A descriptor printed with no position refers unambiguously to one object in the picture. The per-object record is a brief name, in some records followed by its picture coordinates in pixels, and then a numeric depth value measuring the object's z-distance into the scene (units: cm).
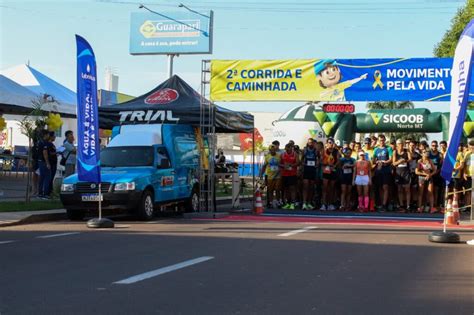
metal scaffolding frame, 1695
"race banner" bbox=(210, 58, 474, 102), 1616
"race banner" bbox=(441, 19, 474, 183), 1122
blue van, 1434
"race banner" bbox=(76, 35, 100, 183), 1349
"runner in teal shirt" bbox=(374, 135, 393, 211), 1788
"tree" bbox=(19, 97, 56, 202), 1738
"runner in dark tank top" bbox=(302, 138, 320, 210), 1836
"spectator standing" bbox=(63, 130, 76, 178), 1933
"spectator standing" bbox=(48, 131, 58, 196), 1862
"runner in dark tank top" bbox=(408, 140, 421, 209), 1770
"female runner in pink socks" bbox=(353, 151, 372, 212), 1772
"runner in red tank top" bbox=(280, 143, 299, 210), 1862
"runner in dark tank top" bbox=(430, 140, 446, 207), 1756
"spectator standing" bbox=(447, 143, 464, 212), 1733
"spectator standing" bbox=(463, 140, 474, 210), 1684
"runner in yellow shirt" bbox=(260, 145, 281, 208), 1900
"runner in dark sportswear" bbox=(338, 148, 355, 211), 1816
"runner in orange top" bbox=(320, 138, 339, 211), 1830
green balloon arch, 2648
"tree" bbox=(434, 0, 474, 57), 3741
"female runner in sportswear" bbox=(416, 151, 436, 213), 1738
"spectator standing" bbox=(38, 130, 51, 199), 1841
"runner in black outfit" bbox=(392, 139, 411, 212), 1766
